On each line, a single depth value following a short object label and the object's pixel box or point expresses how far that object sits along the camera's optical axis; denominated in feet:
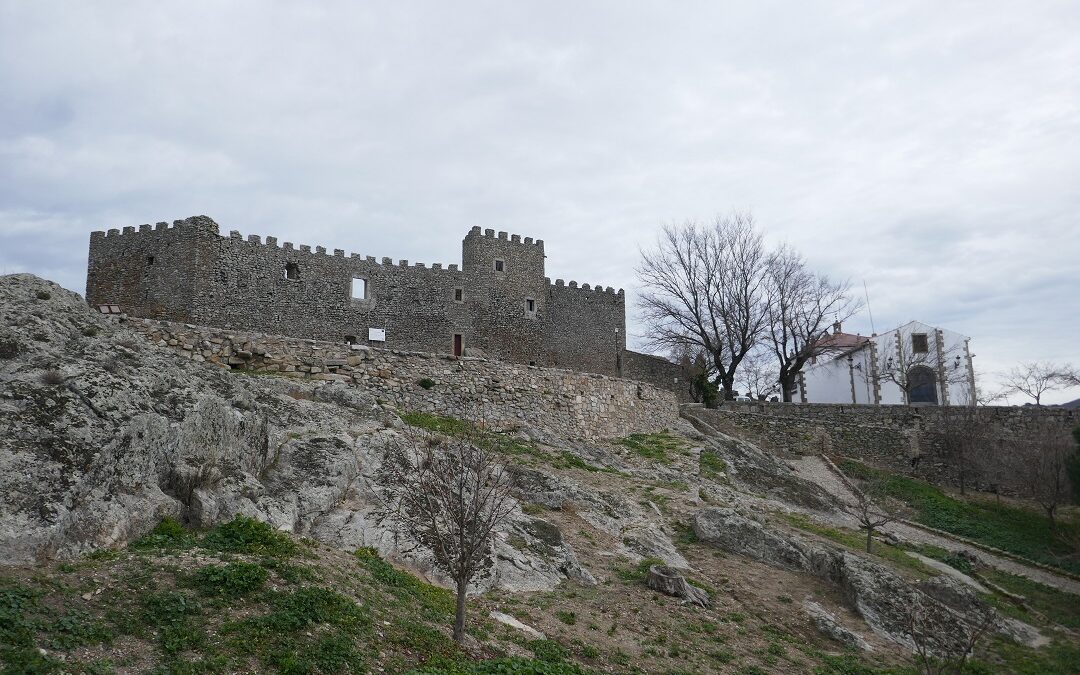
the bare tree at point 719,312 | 130.00
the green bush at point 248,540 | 28.86
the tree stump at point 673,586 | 44.04
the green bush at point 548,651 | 31.71
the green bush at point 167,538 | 27.50
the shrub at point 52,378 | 28.31
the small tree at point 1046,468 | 83.56
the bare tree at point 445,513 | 30.66
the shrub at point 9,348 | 28.68
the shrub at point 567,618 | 36.99
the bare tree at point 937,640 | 38.30
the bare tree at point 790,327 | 128.47
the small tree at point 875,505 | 78.70
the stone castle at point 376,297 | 89.81
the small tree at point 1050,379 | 129.70
